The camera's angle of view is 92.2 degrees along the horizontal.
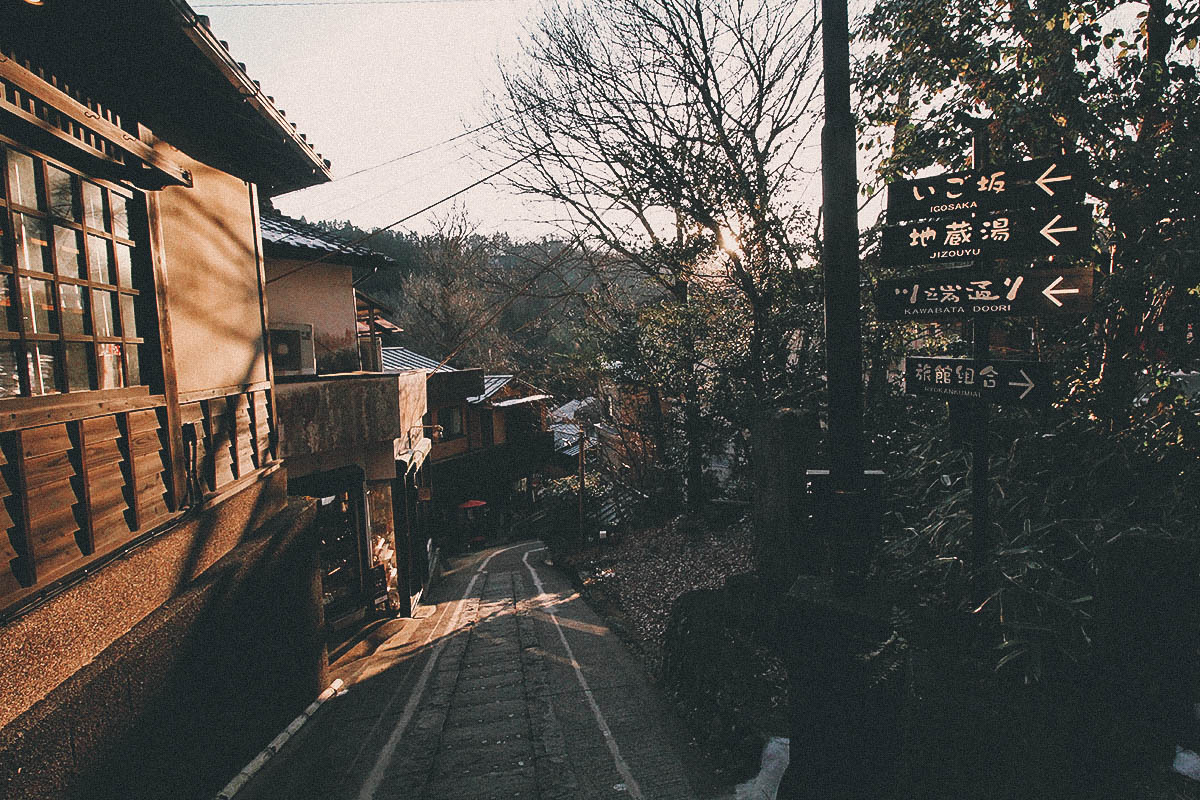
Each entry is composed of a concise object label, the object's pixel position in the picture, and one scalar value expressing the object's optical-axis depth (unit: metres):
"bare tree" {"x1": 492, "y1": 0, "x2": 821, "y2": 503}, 13.36
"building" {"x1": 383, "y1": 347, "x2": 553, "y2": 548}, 30.84
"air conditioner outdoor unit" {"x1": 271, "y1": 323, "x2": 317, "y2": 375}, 12.04
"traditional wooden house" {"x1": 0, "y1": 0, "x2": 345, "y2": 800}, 3.70
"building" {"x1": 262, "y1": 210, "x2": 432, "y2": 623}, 10.91
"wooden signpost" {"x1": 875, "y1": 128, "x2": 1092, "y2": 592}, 4.15
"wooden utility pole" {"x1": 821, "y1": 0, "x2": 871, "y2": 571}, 4.76
